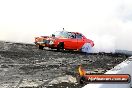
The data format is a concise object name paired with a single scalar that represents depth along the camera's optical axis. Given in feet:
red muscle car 68.69
